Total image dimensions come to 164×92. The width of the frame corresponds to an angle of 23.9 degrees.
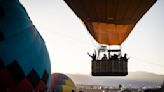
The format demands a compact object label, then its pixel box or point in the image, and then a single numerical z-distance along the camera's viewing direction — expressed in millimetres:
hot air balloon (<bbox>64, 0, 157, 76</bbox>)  16438
